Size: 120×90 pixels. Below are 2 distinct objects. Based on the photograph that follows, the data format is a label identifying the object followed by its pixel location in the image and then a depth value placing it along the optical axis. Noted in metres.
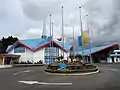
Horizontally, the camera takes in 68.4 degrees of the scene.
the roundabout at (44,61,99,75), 9.19
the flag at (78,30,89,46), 12.93
